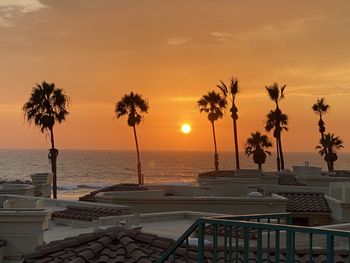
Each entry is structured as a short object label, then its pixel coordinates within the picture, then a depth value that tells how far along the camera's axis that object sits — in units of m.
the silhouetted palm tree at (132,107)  67.88
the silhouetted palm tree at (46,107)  54.97
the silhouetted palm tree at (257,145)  80.69
